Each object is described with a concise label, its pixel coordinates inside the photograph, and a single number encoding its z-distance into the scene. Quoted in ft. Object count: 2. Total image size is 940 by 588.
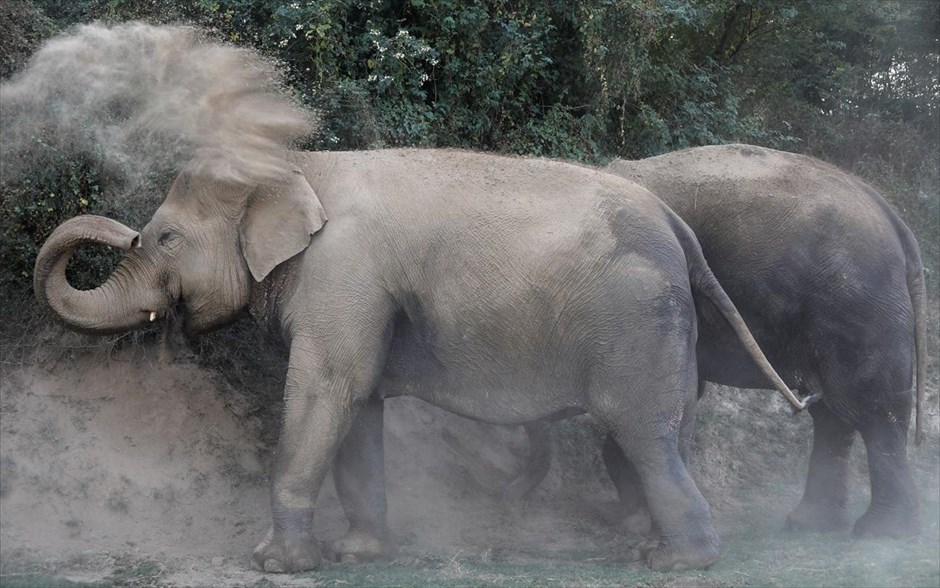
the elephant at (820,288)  51.85
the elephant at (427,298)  44.62
